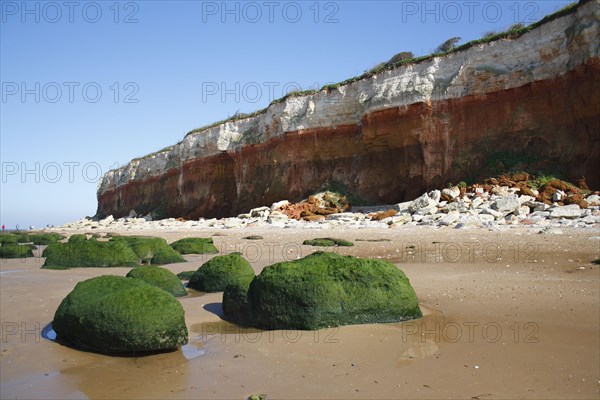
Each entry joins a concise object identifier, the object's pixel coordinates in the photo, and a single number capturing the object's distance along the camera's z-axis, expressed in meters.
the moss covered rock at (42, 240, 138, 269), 9.84
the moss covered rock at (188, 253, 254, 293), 7.16
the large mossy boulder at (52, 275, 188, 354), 4.12
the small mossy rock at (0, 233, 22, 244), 16.92
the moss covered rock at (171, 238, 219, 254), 12.48
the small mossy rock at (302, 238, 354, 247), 11.78
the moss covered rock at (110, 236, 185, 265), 10.77
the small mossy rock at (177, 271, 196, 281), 8.25
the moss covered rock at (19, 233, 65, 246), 18.56
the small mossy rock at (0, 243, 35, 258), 12.45
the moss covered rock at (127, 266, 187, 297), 6.68
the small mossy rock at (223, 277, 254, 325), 5.26
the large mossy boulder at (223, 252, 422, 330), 4.82
